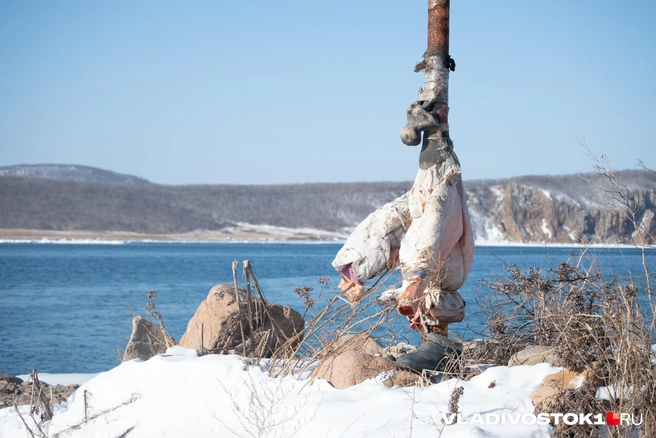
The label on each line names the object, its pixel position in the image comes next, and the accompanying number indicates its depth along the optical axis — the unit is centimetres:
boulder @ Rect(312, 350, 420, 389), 554
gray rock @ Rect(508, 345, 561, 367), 552
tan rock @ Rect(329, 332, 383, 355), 611
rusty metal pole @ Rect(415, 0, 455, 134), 604
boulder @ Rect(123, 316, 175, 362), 892
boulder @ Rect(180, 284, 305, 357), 712
